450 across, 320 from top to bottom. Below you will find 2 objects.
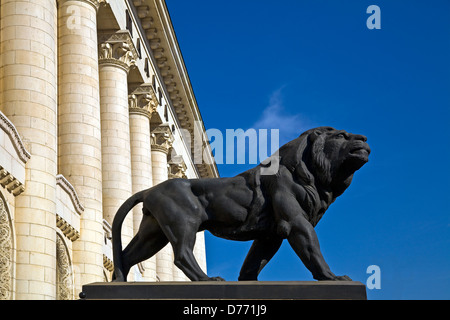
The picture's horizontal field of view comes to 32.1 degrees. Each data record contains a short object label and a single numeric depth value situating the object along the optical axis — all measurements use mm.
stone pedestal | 9641
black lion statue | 10641
